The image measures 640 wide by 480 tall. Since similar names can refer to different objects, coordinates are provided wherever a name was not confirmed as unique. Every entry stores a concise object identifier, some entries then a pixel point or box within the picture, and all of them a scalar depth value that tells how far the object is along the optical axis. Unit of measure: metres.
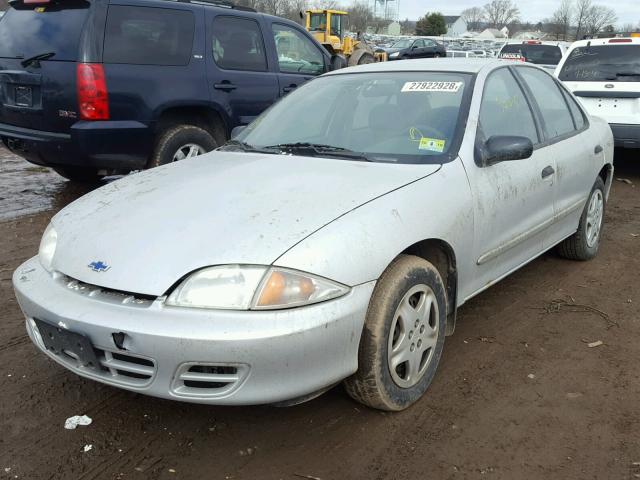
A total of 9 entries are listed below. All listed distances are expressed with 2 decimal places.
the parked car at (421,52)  27.38
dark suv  5.28
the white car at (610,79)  7.40
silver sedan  2.21
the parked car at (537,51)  13.20
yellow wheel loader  24.88
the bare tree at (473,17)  110.69
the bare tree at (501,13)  104.05
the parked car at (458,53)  32.05
